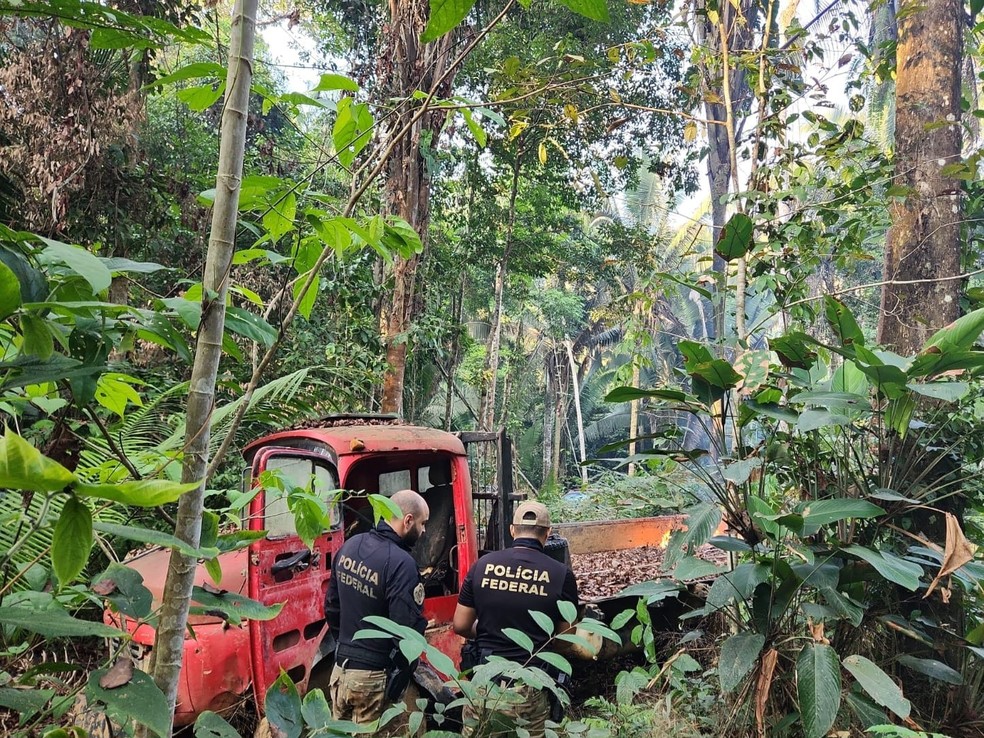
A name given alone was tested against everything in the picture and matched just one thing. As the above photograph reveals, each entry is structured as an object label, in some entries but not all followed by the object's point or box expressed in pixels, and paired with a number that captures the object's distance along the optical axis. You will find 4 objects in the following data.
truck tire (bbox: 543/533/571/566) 5.67
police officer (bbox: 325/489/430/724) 3.36
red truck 3.72
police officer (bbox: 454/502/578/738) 3.43
